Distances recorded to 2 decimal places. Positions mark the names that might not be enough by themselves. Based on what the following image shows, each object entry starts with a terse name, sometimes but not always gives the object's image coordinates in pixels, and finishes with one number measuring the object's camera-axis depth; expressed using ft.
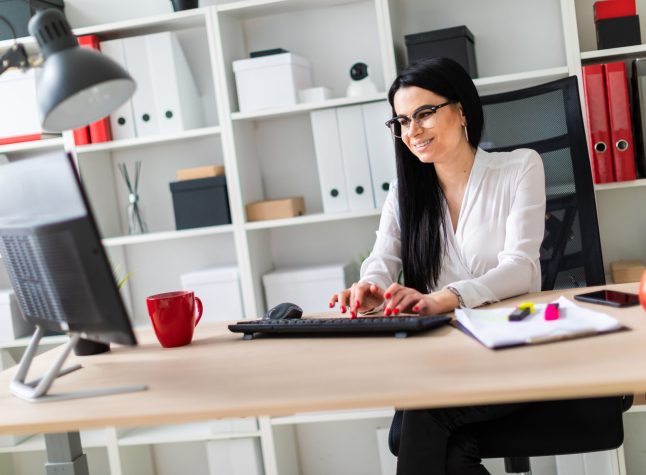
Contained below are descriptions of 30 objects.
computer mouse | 5.38
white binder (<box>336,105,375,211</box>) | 9.14
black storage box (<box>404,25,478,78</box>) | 8.75
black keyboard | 4.55
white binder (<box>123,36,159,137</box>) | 9.60
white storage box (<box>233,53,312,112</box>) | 9.27
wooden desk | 3.35
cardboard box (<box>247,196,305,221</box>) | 9.51
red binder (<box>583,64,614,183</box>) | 8.34
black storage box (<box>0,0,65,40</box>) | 9.49
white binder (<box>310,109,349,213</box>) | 9.23
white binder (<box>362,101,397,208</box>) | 9.07
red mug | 4.95
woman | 6.23
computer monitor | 3.72
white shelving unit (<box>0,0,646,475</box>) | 9.34
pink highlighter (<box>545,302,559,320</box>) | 4.33
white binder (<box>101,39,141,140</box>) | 9.66
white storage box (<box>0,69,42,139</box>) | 9.86
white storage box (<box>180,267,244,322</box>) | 9.64
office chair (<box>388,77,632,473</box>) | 6.74
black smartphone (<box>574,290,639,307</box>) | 4.60
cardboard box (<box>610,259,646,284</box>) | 8.47
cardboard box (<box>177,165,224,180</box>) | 9.57
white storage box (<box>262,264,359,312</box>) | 9.45
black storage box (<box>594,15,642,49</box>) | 8.63
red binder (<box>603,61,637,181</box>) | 8.27
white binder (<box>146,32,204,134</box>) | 9.52
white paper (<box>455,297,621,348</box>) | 3.99
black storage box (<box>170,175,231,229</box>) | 9.48
